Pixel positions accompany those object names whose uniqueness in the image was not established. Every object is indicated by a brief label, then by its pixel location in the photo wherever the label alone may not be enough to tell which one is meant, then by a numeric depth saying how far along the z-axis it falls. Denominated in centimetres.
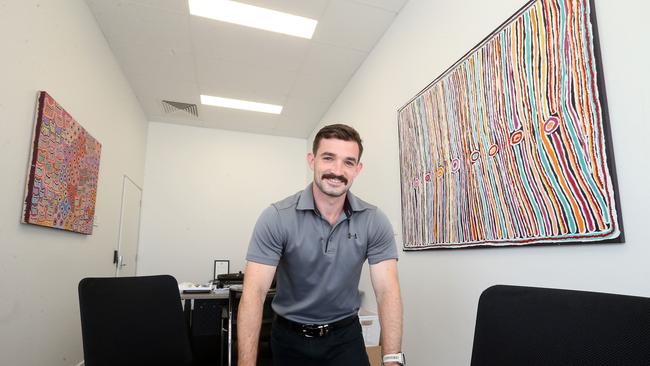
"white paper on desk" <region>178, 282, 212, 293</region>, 282
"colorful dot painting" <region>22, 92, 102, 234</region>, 200
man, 137
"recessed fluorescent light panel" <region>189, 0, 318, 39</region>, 269
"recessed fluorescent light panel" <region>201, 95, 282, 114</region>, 428
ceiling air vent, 436
